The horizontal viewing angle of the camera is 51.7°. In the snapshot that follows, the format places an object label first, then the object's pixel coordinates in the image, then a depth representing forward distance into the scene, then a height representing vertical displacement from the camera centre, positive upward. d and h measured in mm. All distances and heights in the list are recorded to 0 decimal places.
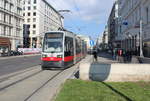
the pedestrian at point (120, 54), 18265 -545
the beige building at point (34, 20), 63076 +12437
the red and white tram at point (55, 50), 11430 -42
